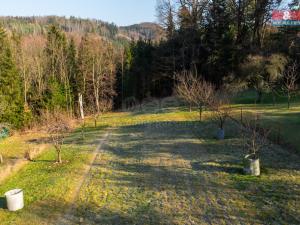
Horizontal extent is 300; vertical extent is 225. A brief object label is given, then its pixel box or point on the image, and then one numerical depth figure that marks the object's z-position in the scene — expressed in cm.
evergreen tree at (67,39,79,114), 3268
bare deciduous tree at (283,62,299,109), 2271
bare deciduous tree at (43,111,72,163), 1483
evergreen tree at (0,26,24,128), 2596
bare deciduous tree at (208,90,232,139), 1640
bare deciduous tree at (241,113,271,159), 1202
